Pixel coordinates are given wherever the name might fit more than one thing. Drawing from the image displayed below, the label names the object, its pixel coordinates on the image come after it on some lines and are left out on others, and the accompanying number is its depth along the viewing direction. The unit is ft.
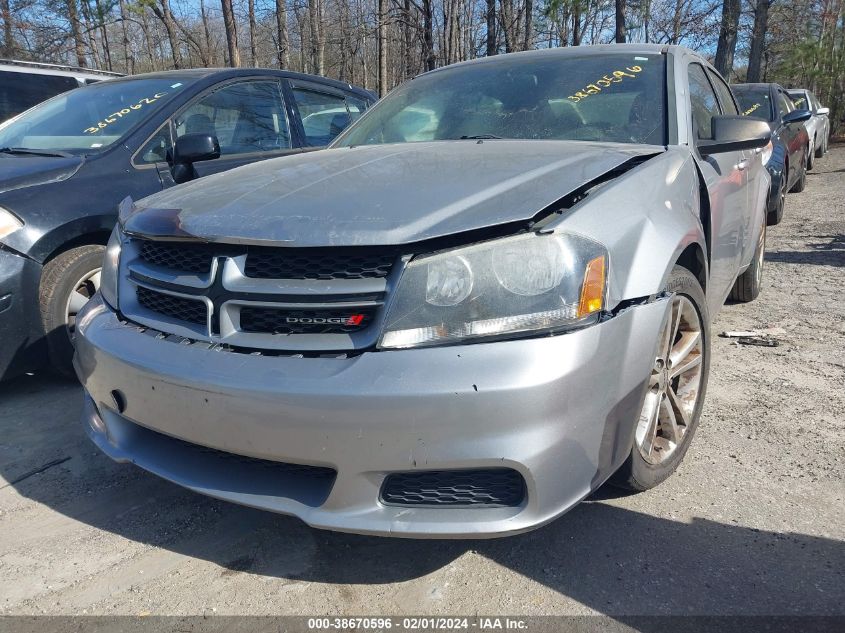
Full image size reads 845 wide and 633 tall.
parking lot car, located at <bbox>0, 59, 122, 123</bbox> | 25.39
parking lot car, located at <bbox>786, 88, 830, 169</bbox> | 40.86
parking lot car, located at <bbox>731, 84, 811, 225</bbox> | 23.99
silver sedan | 5.68
